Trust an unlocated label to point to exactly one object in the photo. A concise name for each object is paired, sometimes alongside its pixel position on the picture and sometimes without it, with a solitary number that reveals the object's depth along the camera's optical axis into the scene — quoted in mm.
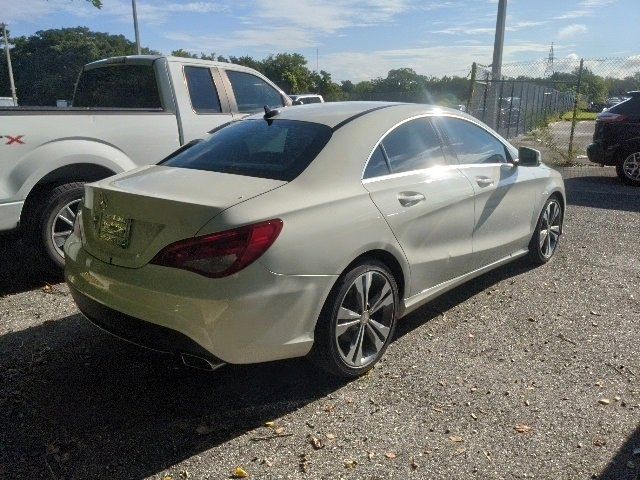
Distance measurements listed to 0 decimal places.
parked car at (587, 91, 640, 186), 10618
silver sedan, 2783
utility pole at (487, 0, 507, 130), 16016
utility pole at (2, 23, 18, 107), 46188
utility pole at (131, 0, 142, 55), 29938
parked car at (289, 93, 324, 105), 21200
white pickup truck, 4551
